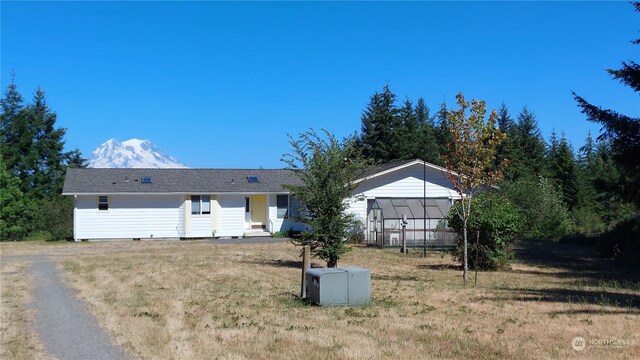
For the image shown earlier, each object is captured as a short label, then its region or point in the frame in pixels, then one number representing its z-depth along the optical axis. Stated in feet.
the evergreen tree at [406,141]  180.45
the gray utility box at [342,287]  37.32
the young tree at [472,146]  49.85
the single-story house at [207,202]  101.76
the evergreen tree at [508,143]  180.65
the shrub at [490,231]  59.57
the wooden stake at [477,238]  58.26
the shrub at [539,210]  106.32
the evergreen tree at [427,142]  178.35
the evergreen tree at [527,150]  182.19
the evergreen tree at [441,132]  182.89
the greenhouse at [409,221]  90.89
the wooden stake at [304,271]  40.32
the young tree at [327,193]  57.31
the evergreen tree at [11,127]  162.40
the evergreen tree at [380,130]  183.62
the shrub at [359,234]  100.63
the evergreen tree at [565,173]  179.63
